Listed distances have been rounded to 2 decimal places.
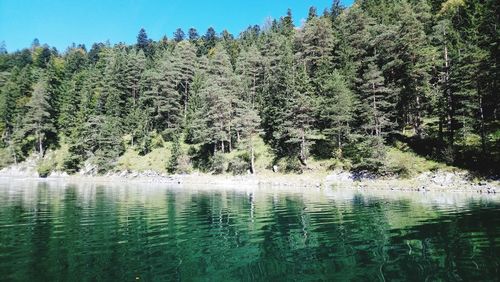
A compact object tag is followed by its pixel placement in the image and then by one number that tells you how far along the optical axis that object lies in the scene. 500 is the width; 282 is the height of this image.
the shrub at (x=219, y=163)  62.94
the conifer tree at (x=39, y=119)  87.88
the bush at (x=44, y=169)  78.56
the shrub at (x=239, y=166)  61.00
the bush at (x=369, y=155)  47.44
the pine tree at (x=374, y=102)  51.88
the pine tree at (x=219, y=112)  64.12
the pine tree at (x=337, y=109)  54.12
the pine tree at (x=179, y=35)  144.62
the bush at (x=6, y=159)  86.69
